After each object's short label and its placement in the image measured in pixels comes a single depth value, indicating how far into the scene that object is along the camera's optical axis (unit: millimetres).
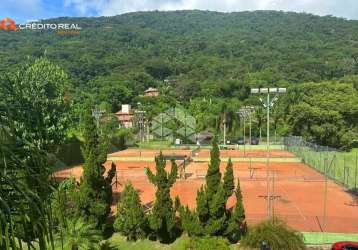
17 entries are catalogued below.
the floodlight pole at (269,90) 19294
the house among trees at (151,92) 113150
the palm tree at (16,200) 2389
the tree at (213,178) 15453
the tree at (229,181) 15916
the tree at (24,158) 2539
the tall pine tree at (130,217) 15773
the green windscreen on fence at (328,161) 26692
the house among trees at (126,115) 88425
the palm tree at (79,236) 12280
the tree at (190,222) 14828
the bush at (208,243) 13797
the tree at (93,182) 16016
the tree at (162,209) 15531
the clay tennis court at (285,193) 18672
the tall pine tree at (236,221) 15133
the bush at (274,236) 13421
